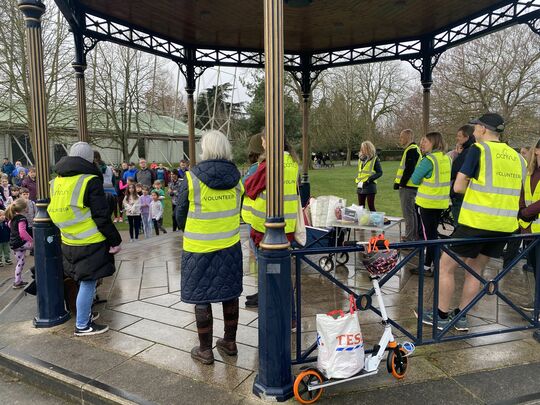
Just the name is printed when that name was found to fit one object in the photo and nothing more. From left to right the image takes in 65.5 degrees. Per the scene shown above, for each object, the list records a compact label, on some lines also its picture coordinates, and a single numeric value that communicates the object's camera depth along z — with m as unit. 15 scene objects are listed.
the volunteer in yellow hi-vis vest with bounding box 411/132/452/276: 5.30
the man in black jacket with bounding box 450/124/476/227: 5.48
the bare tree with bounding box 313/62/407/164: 36.34
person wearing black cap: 3.44
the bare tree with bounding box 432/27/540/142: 20.44
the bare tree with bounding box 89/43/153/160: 23.36
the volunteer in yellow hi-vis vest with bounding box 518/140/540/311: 4.14
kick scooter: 2.74
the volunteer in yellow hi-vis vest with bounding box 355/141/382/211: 7.59
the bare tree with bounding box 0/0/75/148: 15.33
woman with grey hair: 3.15
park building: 19.05
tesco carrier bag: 2.76
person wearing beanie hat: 3.76
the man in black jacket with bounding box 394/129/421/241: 6.05
